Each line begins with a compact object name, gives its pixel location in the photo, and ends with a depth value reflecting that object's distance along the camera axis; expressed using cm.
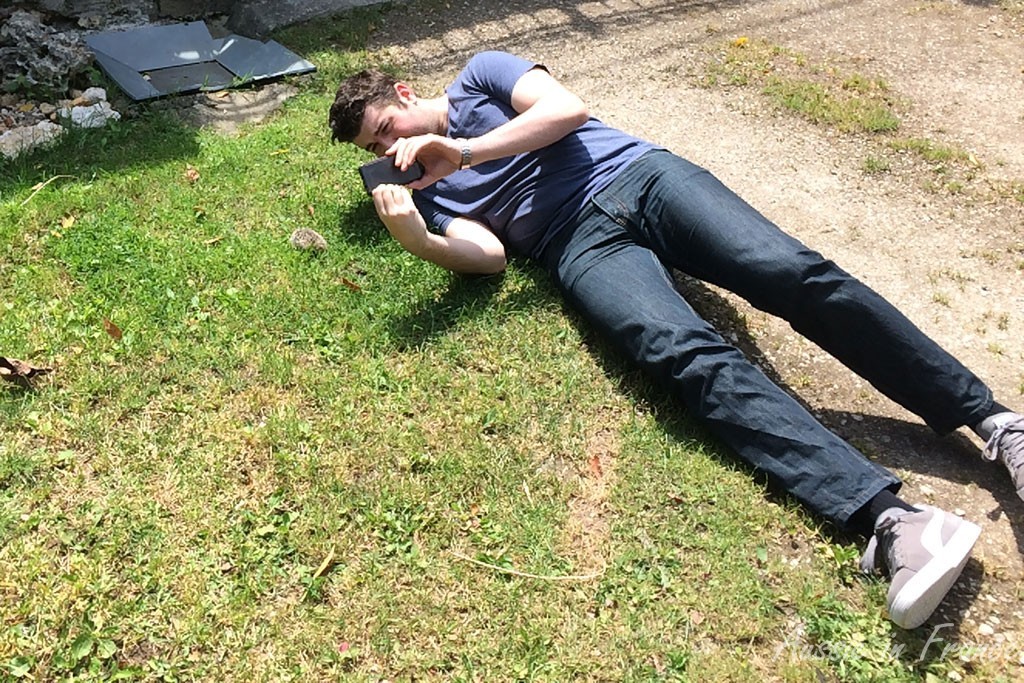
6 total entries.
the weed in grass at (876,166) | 452
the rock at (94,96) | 485
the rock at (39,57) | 486
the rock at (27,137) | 438
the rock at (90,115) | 464
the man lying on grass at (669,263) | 261
